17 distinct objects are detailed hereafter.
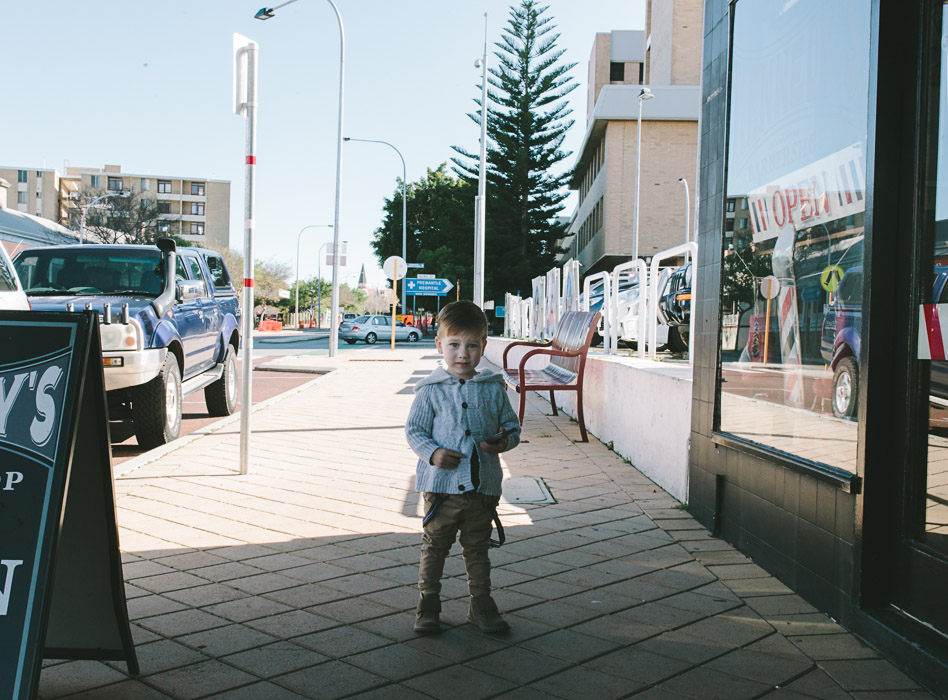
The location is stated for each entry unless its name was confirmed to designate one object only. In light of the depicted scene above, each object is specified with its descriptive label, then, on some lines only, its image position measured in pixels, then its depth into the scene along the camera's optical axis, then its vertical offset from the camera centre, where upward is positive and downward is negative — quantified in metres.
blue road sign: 39.67 +1.66
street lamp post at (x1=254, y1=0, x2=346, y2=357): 22.53 +2.30
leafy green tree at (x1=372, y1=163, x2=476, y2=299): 55.56 +7.08
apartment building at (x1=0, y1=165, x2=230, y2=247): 110.75 +16.41
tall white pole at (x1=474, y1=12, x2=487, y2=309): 26.81 +3.19
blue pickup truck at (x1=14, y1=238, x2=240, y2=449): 7.26 +0.01
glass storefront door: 2.88 -0.36
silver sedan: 47.06 -0.37
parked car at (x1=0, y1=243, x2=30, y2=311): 6.15 +0.18
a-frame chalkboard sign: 2.29 -0.53
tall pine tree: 49.53 +9.45
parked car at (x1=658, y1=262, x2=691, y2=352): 12.81 +0.38
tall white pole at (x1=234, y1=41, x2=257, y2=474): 6.26 +0.50
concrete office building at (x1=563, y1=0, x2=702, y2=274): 45.34 +9.39
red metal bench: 8.36 -0.37
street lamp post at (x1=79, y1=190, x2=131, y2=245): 56.03 +6.17
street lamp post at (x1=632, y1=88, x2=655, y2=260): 34.78 +7.00
